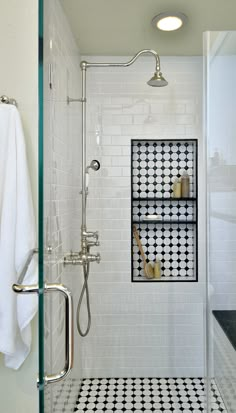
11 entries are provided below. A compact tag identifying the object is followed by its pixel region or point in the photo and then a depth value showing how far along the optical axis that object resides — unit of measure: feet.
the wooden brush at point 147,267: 5.78
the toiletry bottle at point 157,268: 5.81
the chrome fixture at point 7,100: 2.94
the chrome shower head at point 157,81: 5.47
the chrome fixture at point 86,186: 5.29
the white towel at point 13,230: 2.84
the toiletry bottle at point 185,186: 5.56
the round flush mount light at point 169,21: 4.47
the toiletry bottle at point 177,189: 5.63
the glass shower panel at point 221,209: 4.04
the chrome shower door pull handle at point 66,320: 2.11
